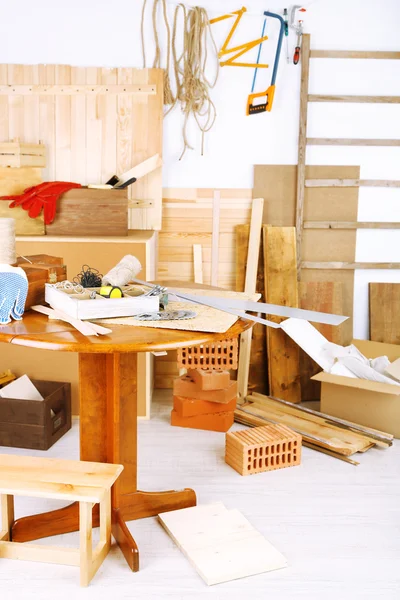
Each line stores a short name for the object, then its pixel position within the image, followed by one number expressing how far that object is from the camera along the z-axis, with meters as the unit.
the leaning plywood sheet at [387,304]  4.58
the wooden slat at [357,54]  4.34
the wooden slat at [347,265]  4.57
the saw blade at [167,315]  2.33
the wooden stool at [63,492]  2.33
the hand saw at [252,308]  2.36
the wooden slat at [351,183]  4.48
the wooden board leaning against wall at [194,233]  4.53
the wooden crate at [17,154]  4.04
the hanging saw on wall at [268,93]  4.24
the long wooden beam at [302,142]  4.31
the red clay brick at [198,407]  3.96
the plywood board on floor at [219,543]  2.50
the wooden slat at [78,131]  4.27
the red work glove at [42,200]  3.91
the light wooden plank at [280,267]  4.48
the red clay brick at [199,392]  3.94
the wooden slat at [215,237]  4.52
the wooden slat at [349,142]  4.43
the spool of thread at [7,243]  2.67
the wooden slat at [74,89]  4.24
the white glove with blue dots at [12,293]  2.32
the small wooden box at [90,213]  3.94
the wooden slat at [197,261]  4.56
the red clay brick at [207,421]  3.96
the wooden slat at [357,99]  4.38
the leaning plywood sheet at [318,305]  4.58
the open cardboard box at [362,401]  3.86
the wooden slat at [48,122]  4.25
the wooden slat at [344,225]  4.52
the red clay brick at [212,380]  3.89
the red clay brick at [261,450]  3.35
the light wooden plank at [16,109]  4.23
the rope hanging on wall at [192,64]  4.23
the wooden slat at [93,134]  4.27
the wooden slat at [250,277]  4.46
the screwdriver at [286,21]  4.25
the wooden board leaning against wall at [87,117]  4.26
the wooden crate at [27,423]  3.57
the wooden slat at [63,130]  4.26
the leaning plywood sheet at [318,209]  4.49
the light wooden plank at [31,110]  4.24
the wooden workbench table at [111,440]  2.63
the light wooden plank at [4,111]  4.23
